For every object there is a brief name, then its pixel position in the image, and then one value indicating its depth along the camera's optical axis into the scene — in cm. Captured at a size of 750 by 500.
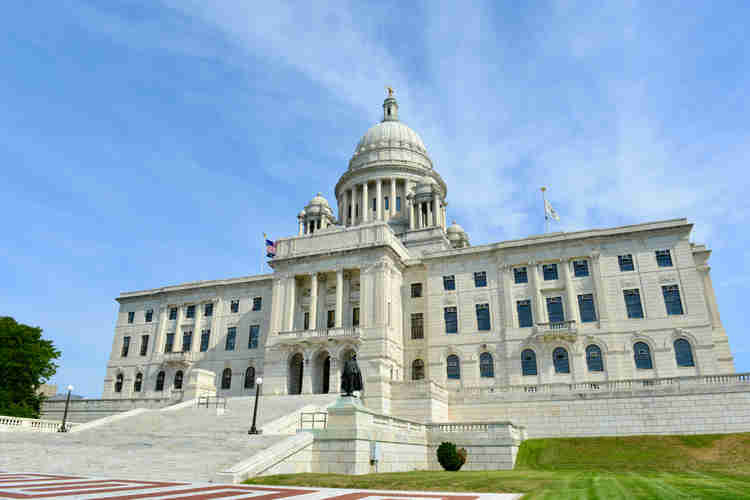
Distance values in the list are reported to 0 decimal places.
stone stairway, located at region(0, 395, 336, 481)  2136
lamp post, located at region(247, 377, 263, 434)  2767
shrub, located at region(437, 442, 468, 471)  2802
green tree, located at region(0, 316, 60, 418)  4716
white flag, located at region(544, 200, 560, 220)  5353
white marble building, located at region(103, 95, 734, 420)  4416
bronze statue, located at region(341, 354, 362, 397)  2558
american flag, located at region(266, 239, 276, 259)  5559
